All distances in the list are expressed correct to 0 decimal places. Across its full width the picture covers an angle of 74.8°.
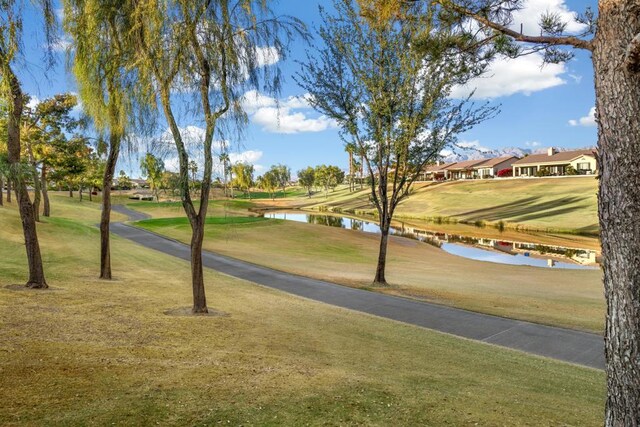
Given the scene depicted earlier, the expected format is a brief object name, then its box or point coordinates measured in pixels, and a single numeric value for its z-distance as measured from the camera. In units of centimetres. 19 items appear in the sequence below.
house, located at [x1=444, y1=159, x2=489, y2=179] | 12256
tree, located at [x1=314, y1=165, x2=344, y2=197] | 12644
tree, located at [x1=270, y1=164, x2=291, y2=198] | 13225
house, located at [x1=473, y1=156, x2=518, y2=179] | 11569
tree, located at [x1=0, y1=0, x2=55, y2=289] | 825
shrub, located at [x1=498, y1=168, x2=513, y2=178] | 10869
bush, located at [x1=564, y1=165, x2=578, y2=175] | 8381
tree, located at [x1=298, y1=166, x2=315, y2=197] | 13262
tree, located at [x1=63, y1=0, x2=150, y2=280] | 1088
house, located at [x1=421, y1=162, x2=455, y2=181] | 12725
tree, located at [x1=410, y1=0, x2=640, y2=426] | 394
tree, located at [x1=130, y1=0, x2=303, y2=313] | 1009
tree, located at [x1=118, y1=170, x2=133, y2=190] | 11892
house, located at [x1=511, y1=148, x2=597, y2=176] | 8856
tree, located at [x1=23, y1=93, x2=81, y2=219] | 2814
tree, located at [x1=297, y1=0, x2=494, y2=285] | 1794
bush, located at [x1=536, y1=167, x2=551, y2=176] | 9025
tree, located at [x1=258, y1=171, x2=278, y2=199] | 12450
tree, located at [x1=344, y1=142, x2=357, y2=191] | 12949
